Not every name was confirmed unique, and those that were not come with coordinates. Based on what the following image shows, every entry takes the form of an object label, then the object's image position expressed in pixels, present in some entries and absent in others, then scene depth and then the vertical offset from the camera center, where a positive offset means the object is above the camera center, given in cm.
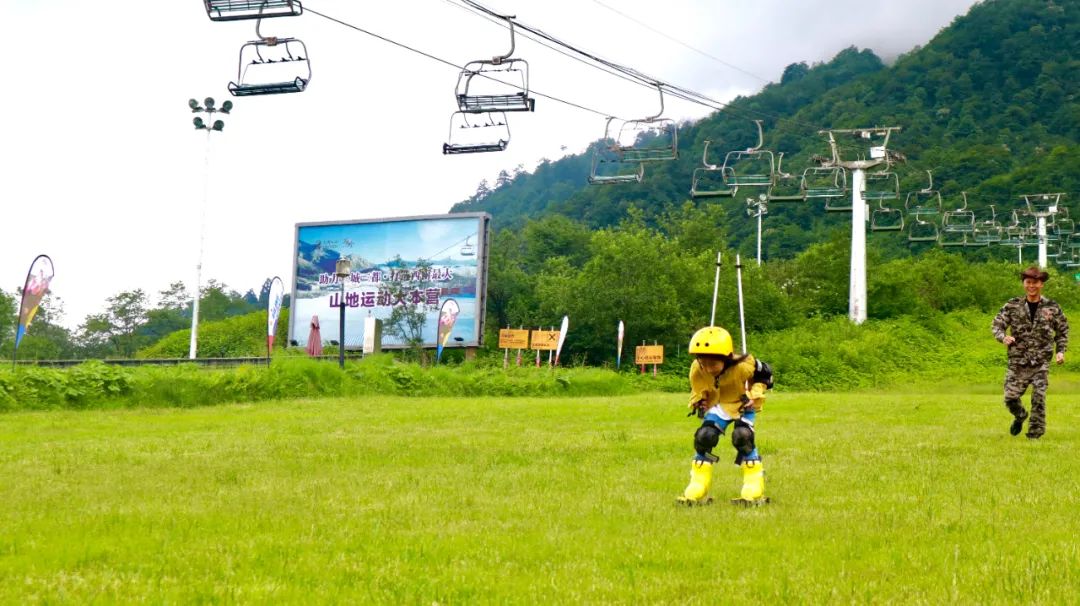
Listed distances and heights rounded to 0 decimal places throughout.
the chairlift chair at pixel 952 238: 6224 +968
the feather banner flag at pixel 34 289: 2606 +137
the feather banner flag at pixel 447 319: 4250 +164
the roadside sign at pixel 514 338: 4294 +102
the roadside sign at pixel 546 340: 4297 +100
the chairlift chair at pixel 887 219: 8778 +1241
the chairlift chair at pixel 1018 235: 6750 +878
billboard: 4616 +360
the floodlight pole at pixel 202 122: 5466 +1095
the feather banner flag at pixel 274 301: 3366 +164
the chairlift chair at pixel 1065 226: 8040 +1115
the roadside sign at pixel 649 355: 4500 +61
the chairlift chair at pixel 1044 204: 7119 +1150
